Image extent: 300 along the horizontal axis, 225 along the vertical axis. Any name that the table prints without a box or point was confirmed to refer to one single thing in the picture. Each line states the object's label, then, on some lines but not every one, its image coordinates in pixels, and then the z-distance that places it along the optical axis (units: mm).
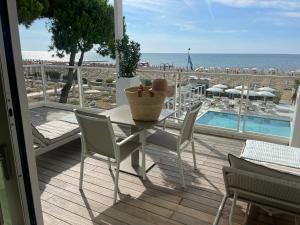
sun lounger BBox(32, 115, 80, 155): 2918
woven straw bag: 2514
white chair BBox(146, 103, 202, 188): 2516
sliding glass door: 745
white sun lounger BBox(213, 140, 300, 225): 1511
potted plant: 4383
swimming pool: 4094
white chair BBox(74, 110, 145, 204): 2182
